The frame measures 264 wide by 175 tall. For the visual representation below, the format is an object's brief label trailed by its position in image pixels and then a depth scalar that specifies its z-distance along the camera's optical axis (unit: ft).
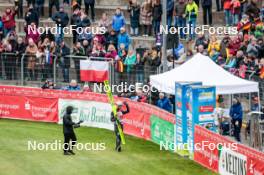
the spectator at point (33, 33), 154.51
